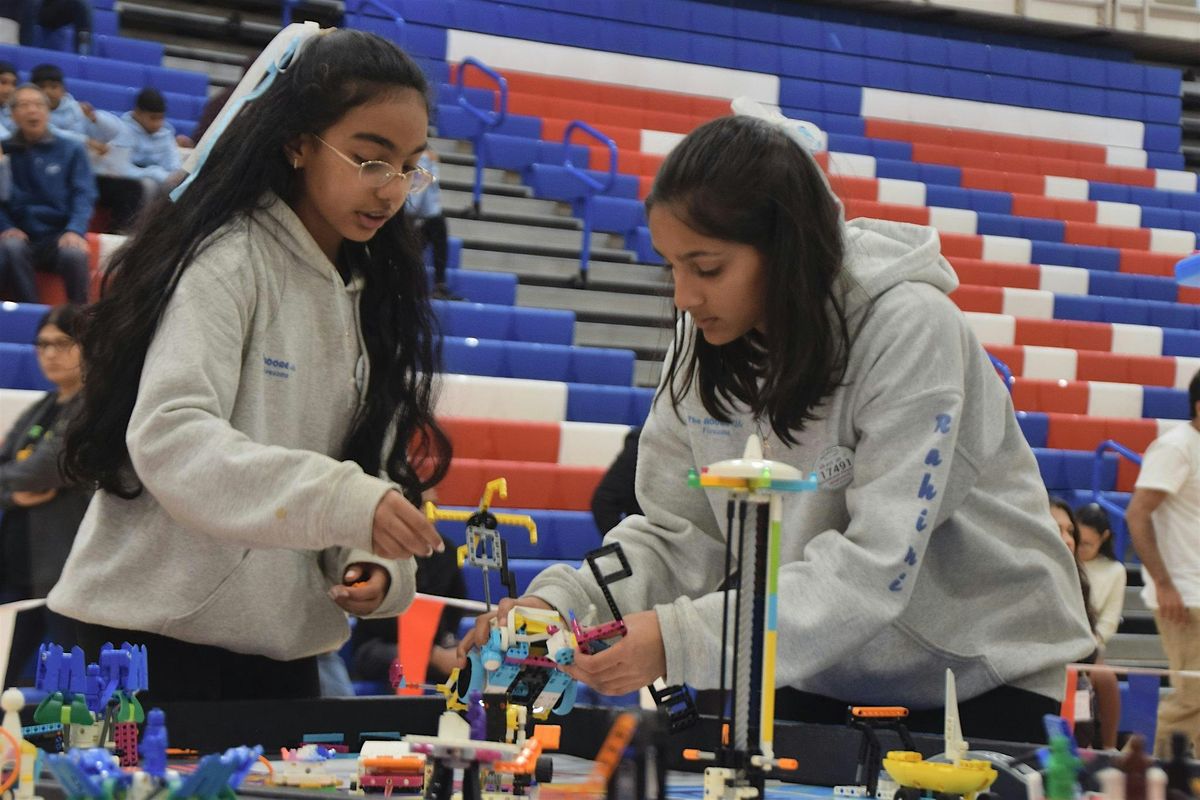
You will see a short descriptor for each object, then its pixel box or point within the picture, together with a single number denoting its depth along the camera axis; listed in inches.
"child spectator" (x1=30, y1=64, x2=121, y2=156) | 261.4
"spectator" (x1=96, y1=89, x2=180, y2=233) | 257.8
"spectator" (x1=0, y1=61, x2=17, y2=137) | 254.2
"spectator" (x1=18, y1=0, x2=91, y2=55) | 325.7
